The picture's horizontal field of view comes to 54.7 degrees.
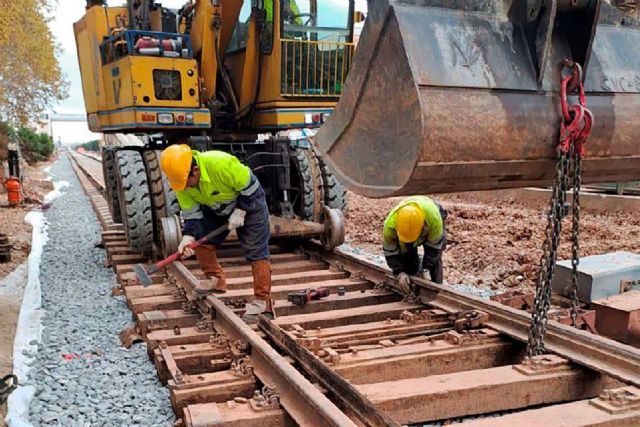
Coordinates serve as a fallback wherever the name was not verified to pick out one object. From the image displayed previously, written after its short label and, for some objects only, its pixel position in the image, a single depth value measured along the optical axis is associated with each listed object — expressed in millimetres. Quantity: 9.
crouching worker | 4883
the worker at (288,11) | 6762
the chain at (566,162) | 2656
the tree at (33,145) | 34719
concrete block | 4695
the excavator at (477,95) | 2543
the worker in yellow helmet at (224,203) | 4469
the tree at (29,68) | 27688
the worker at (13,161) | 13727
